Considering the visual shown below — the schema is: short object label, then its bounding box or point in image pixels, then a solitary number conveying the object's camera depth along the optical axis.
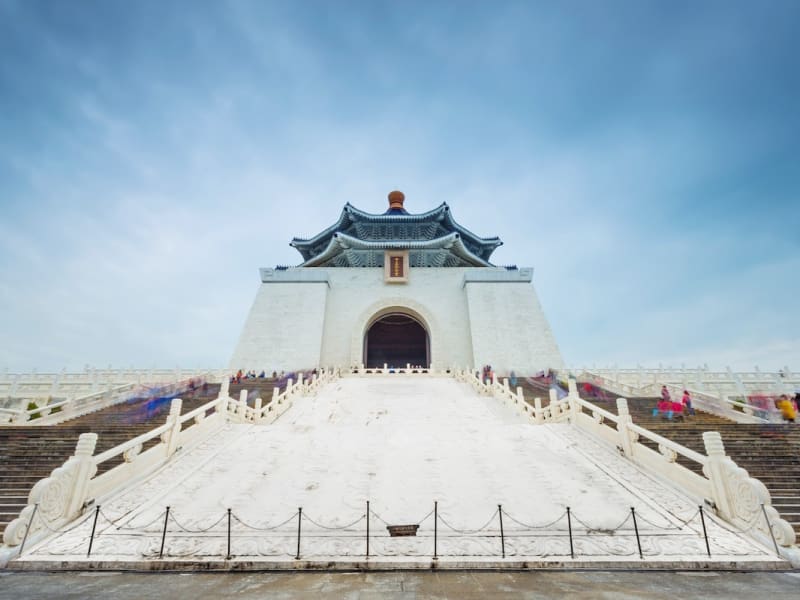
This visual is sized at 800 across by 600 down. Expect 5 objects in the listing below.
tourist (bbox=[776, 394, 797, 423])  9.64
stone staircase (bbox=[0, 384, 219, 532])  6.09
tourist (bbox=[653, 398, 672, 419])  10.38
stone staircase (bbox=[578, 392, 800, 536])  5.83
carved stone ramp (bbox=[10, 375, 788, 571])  4.21
